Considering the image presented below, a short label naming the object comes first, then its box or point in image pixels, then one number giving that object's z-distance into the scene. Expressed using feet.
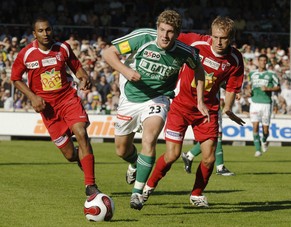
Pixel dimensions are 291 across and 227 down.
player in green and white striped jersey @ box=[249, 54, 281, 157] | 73.92
